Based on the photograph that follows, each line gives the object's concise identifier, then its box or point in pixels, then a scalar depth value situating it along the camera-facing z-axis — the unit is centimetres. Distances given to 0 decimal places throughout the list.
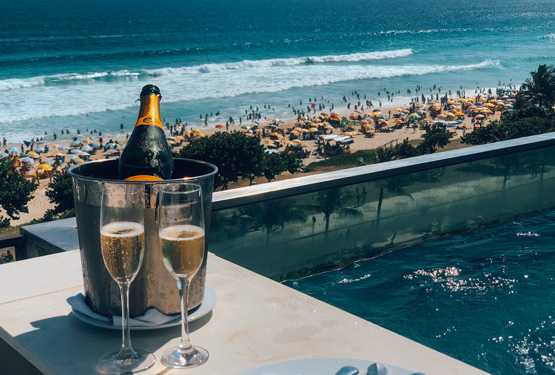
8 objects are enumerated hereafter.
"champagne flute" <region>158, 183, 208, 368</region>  120
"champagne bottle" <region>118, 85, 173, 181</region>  159
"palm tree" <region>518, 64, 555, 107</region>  2923
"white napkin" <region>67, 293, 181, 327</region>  146
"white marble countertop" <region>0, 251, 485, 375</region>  133
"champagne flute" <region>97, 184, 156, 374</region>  121
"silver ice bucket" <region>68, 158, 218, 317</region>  144
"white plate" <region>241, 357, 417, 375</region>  128
